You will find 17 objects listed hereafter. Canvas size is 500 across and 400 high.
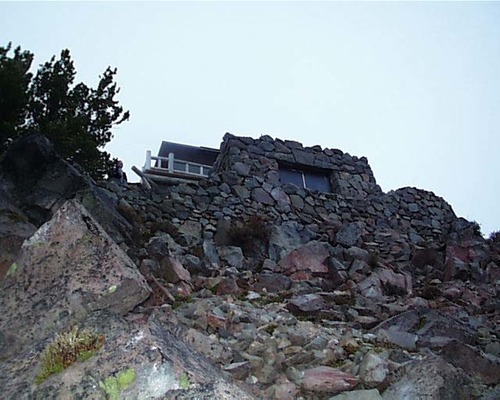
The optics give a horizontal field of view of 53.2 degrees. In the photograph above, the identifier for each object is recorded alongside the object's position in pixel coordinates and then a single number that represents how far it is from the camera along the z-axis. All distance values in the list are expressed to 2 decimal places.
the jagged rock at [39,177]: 6.56
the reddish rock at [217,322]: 4.75
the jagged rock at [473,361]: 4.40
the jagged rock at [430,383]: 3.40
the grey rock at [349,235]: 10.09
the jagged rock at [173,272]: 6.58
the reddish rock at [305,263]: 7.98
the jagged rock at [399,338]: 4.91
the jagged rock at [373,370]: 3.70
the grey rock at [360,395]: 3.49
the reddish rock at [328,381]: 3.67
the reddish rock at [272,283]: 7.06
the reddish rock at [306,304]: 5.83
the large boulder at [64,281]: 3.38
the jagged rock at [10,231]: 4.71
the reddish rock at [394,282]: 8.09
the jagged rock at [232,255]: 8.33
